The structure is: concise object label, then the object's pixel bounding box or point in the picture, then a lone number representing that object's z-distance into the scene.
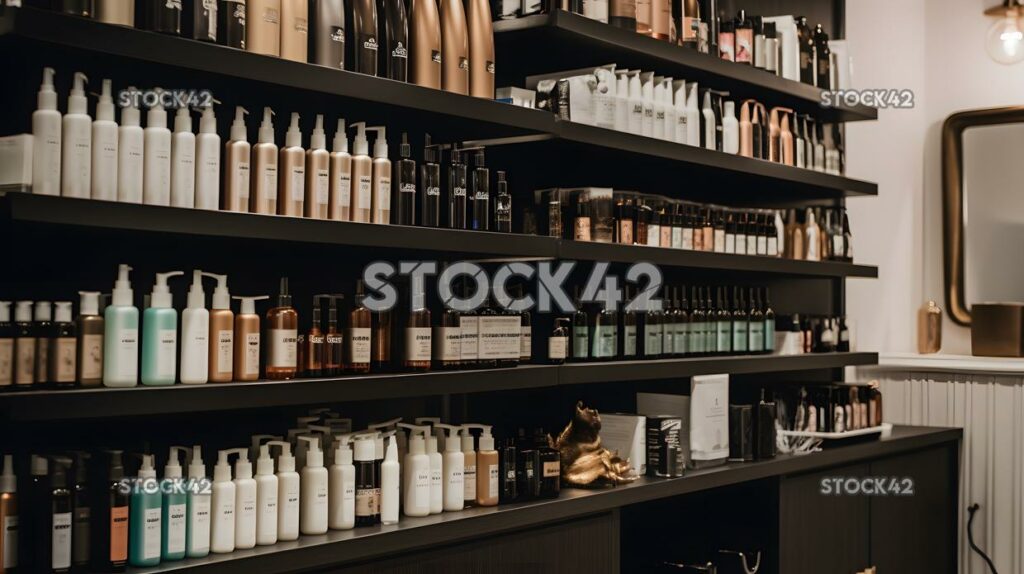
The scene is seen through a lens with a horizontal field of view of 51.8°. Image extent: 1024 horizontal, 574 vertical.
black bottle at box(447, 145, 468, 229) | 2.64
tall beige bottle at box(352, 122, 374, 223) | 2.42
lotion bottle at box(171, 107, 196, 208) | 2.12
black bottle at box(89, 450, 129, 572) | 1.99
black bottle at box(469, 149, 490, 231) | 2.71
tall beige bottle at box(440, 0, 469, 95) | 2.64
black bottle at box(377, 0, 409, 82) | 2.52
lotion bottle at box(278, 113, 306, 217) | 2.30
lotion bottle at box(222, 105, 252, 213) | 2.21
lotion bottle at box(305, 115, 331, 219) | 2.34
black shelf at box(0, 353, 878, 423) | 1.89
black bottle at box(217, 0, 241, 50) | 2.19
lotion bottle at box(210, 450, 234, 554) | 2.14
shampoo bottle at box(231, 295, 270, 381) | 2.21
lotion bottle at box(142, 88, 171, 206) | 2.08
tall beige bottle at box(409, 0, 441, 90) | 2.57
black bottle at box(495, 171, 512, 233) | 2.76
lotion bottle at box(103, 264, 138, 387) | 2.00
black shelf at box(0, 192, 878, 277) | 1.88
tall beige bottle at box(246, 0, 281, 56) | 2.23
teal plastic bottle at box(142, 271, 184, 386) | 2.05
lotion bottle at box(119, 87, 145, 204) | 2.03
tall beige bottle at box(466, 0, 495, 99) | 2.71
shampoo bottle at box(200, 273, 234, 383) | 2.16
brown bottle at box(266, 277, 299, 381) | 2.28
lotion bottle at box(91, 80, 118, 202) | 2.00
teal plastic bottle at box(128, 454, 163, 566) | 2.02
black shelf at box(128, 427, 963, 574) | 2.12
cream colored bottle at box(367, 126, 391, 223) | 2.47
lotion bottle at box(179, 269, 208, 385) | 2.12
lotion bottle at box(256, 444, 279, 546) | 2.21
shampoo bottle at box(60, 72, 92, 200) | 1.96
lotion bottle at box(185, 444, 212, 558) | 2.10
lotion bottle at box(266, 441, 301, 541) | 2.25
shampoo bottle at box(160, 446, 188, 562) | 2.07
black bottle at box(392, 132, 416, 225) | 2.53
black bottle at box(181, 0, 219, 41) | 2.13
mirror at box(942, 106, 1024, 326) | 5.05
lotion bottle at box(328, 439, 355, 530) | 2.36
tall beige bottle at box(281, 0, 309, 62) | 2.30
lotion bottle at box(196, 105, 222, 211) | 2.16
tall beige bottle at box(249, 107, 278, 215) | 2.25
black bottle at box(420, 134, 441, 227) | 2.58
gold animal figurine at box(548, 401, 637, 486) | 3.00
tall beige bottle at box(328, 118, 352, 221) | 2.38
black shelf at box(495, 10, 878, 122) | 2.94
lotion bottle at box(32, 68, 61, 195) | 1.92
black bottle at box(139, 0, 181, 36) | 2.07
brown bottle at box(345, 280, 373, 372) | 2.43
